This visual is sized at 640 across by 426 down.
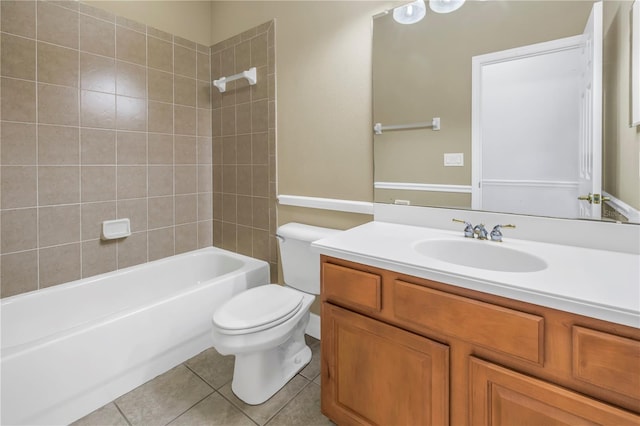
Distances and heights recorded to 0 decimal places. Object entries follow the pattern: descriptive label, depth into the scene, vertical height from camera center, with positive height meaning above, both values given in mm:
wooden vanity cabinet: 729 -452
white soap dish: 2072 -169
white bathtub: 1246 -656
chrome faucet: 1298 -122
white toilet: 1373 -552
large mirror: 1118 +394
